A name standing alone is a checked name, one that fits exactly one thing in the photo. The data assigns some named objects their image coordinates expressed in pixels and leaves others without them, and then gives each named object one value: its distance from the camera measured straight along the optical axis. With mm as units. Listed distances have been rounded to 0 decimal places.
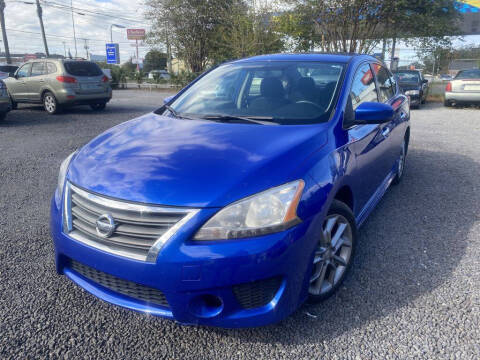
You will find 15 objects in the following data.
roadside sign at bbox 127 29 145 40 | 31731
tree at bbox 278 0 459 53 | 15070
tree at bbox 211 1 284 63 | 19531
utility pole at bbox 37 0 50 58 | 27703
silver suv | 10680
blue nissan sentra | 1720
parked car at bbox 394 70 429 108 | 12391
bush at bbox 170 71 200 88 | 23269
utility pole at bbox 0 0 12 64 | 26344
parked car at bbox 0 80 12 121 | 8644
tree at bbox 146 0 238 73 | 22828
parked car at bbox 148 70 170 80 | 27166
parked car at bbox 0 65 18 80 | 16391
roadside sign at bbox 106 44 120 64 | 32562
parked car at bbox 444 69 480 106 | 11891
